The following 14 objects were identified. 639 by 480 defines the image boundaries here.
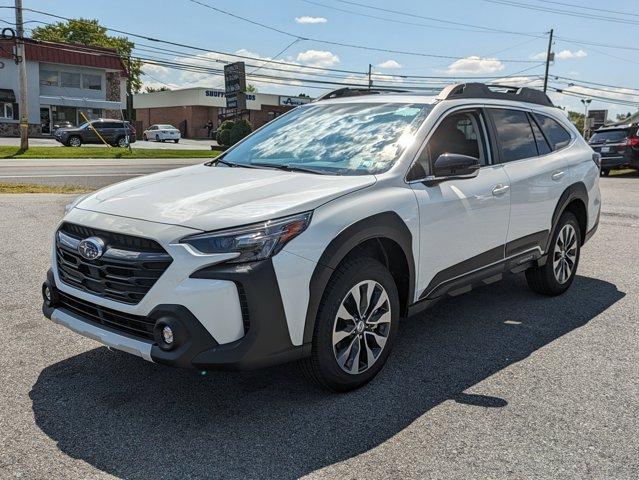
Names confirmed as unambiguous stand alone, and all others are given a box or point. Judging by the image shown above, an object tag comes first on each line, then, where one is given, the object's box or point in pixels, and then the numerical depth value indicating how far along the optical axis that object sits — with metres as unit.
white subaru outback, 2.95
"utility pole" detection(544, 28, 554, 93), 53.44
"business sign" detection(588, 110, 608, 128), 59.78
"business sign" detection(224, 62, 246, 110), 37.44
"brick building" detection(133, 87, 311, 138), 67.69
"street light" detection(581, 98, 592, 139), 52.15
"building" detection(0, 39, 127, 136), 45.72
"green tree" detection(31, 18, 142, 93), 73.12
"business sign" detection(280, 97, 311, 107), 70.12
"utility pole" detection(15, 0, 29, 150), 27.94
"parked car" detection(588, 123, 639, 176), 20.80
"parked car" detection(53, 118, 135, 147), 36.47
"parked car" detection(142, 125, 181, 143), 53.12
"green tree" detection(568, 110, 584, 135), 110.75
